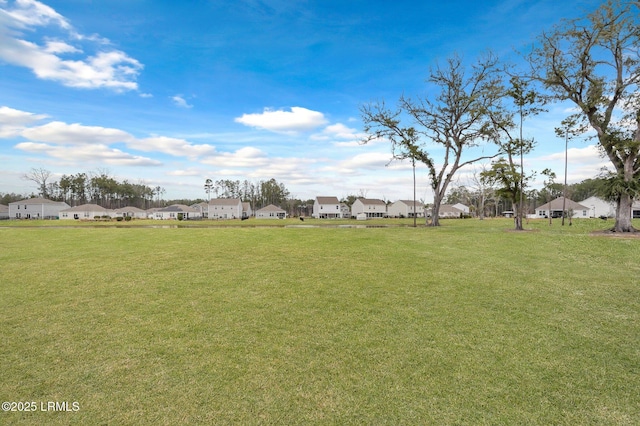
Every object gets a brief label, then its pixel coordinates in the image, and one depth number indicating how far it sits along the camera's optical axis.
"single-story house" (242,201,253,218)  87.67
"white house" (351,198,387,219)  85.06
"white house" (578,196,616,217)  57.86
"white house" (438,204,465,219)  92.89
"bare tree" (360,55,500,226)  27.50
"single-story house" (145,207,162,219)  83.61
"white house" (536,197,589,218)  62.47
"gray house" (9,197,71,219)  77.06
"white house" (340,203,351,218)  90.73
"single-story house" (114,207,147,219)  89.06
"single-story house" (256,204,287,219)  82.44
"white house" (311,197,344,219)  85.44
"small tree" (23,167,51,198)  89.14
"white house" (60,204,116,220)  75.38
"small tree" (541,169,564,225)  35.50
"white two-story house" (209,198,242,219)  81.50
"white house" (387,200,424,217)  90.89
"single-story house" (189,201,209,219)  90.00
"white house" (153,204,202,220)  82.25
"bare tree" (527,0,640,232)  17.98
